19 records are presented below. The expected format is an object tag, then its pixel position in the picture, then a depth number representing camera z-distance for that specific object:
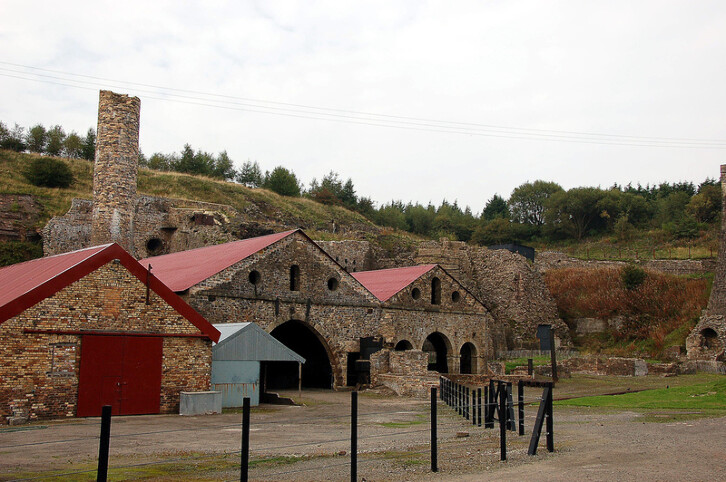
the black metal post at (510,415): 11.05
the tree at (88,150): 59.44
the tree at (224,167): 71.31
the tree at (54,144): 59.22
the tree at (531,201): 81.50
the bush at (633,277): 42.25
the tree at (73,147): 59.34
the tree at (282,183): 67.00
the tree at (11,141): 56.28
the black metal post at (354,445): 7.27
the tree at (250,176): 73.44
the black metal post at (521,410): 10.47
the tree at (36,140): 58.84
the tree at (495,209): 85.62
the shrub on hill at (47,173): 47.72
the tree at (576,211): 71.81
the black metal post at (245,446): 6.58
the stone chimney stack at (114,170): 30.98
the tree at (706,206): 62.47
